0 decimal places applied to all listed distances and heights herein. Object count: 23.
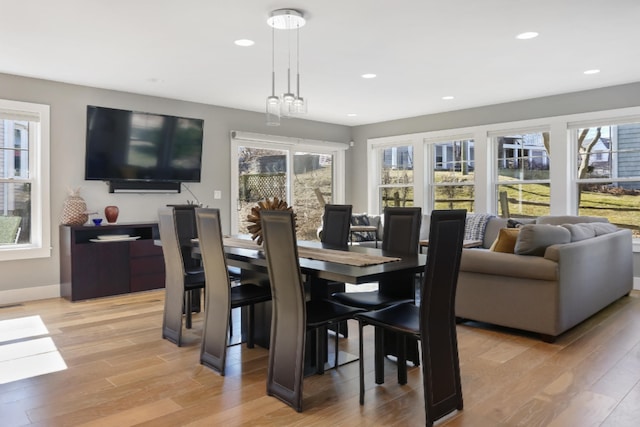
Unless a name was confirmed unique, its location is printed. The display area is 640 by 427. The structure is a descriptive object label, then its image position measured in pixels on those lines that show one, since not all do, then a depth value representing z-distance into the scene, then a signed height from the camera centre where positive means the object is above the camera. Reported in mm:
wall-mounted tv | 5398 +750
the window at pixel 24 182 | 5008 +279
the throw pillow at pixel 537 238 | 3619 -232
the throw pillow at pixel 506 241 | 3893 -270
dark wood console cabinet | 5035 -604
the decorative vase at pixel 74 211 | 5133 -30
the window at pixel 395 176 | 7859 +546
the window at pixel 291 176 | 6949 +525
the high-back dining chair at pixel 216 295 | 2926 -571
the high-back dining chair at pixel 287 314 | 2408 -583
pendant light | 3338 +884
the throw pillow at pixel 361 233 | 7031 -374
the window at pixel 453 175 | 7102 +518
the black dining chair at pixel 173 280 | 3432 -548
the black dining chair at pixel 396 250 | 3107 -294
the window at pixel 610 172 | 5660 +443
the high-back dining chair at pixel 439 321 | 2195 -569
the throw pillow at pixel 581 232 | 3928 -201
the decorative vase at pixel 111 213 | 5406 -61
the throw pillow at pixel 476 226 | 6242 -235
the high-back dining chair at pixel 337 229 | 3818 -178
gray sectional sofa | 3520 -576
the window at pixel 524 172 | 6359 +498
